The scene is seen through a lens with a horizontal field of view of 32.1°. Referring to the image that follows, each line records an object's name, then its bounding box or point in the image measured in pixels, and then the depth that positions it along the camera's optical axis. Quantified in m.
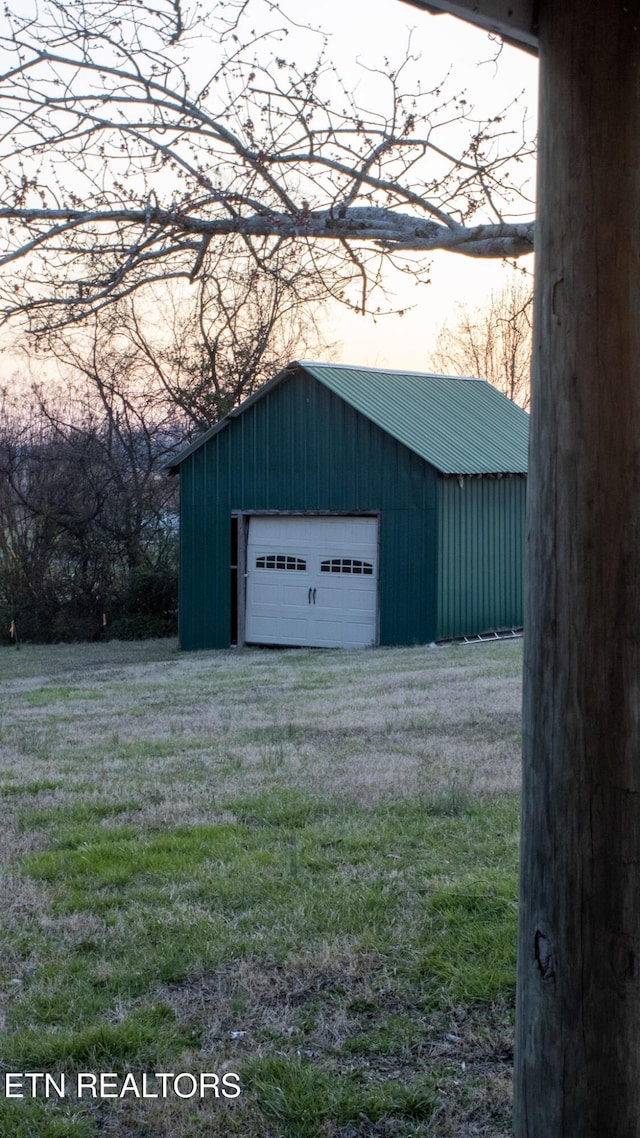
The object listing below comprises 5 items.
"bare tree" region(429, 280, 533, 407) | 29.19
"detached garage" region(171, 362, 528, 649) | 21.30
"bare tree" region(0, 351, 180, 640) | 30.97
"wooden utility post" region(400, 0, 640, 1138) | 2.41
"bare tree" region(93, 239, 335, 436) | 29.16
